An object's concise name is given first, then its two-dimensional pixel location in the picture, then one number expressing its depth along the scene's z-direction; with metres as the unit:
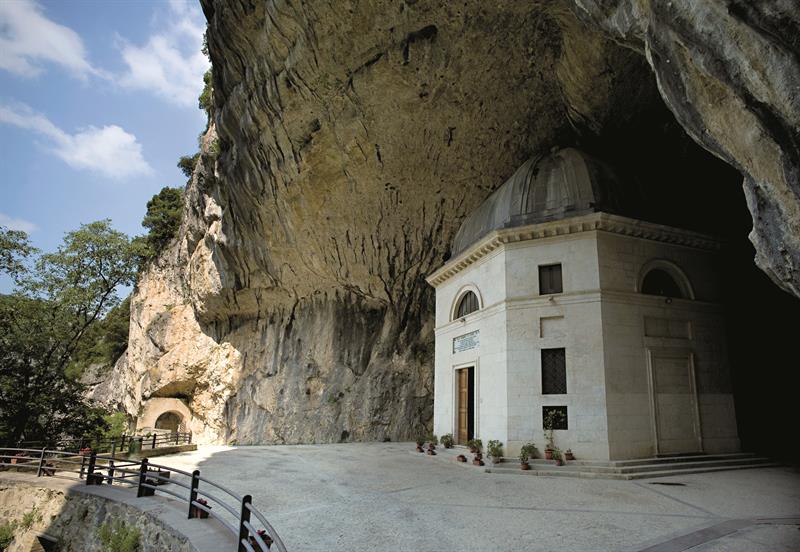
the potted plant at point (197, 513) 7.56
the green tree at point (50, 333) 18.64
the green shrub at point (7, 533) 12.01
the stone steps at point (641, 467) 11.30
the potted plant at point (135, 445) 16.00
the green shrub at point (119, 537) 8.19
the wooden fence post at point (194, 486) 7.19
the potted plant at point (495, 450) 12.62
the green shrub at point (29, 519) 11.45
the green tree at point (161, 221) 34.22
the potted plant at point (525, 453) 12.06
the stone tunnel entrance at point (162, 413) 28.83
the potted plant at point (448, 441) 16.41
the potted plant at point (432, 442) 15.93
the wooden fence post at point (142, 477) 9.28
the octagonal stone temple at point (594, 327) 12.67
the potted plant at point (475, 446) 14.13
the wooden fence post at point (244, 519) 4.98
